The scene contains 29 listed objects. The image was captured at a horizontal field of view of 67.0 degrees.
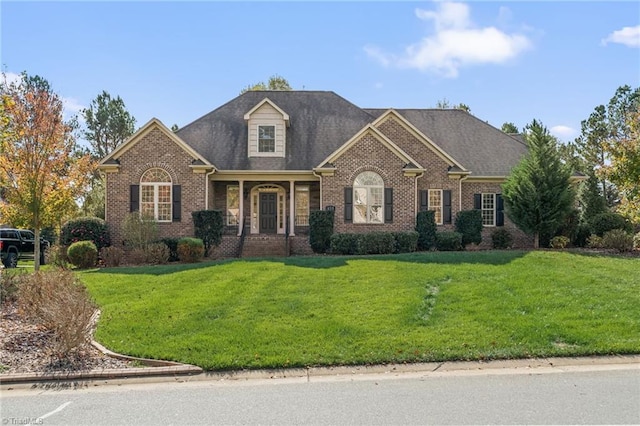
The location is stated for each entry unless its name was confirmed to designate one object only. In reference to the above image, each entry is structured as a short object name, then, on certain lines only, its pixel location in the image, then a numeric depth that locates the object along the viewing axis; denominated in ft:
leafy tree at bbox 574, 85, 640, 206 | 128.77
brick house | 67.46
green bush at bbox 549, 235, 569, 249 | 65.92
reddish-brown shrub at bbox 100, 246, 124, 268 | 57.21
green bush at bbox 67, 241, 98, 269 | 57.21
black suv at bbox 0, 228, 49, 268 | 70.18
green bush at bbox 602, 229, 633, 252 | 59.82
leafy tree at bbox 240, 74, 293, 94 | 150.85
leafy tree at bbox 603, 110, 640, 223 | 55.11
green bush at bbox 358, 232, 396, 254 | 60.44
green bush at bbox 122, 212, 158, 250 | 59.18
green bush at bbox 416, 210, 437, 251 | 65.74
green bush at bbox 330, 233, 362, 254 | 60.95
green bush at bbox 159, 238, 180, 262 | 62.13
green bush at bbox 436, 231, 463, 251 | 65.00
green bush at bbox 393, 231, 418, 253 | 62.95
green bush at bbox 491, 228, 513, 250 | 70.38
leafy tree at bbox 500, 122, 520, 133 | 152.54
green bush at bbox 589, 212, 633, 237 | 67.72
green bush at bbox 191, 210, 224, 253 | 65.05
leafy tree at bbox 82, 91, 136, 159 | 145.69
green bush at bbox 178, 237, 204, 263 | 59.93
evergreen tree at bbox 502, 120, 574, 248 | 63.93
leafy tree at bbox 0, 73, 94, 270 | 47.37
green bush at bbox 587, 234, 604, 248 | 65.77
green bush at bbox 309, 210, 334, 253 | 63.87
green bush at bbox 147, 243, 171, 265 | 57.54
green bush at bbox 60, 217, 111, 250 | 62.23
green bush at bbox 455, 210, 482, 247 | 67.92
